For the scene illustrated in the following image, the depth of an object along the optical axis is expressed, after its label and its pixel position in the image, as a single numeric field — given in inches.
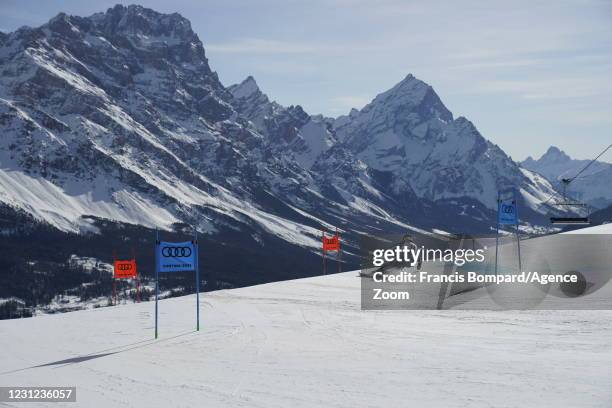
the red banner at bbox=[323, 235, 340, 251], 1611.0
